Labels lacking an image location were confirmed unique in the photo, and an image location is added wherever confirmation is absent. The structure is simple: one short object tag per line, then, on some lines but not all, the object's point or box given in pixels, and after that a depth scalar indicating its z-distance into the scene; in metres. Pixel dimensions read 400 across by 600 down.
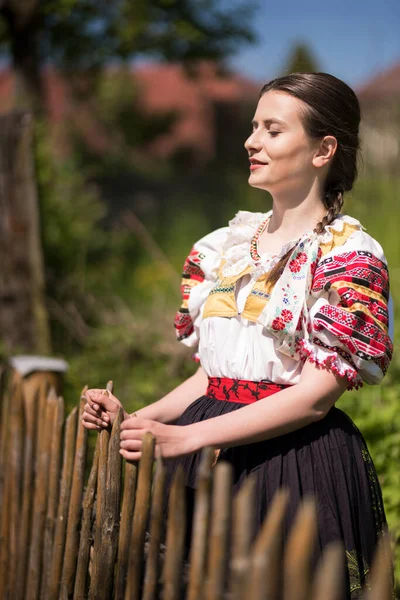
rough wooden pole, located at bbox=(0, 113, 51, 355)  5.19
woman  1.67
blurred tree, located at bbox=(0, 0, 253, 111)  8.77
